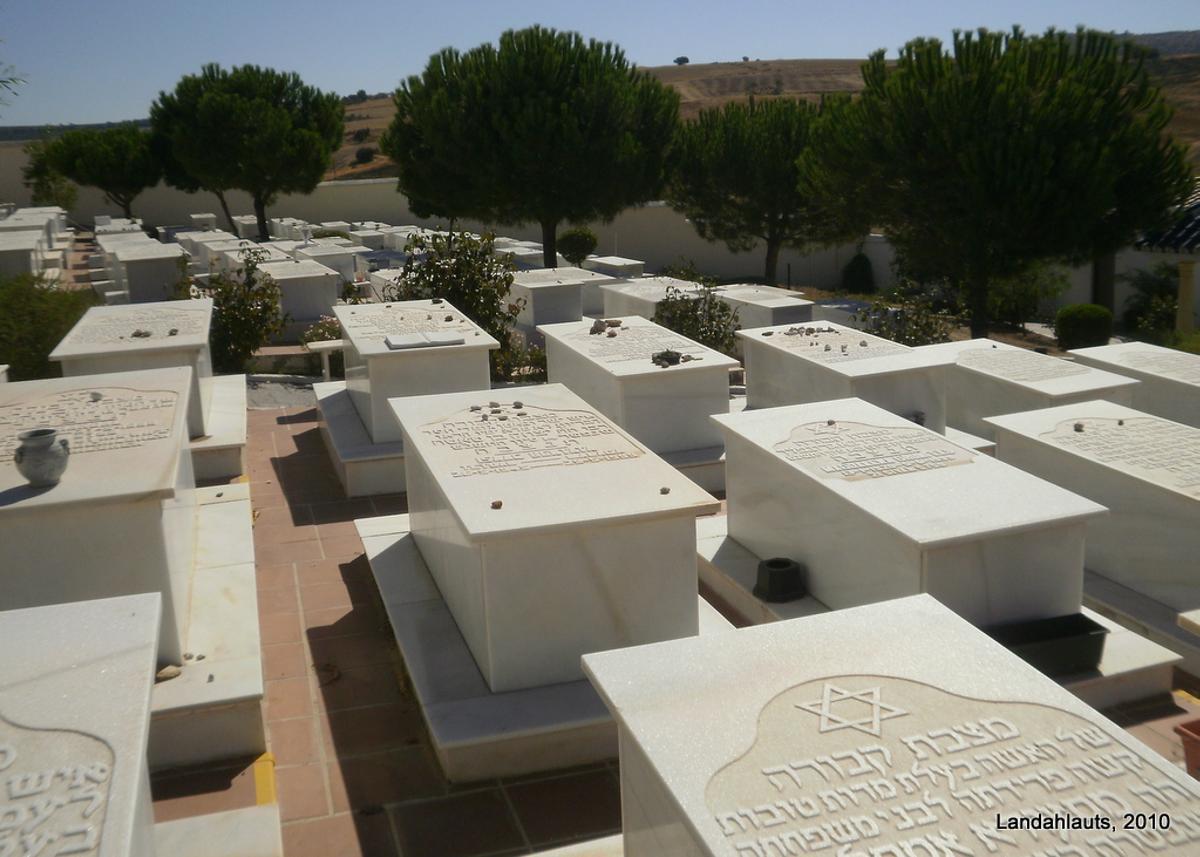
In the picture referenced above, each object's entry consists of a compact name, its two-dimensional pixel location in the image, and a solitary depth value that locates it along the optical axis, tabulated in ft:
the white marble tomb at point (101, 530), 16.85
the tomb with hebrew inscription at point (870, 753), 9.82
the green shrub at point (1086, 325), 54.49
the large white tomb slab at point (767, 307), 45.32
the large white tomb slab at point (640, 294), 47.11
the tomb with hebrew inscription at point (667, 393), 30.40
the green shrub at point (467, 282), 43.57
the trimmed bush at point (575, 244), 85.51
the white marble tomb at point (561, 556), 17.30
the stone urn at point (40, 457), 16.97
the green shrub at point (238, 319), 42.27
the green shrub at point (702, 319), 43.21
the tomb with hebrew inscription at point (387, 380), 30.07
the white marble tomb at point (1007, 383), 29.07
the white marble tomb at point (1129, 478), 20.74
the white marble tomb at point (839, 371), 29.94
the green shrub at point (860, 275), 87.81
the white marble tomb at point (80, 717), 9.38
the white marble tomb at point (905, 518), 18.03
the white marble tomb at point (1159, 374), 29.27
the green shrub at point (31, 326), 36.99
